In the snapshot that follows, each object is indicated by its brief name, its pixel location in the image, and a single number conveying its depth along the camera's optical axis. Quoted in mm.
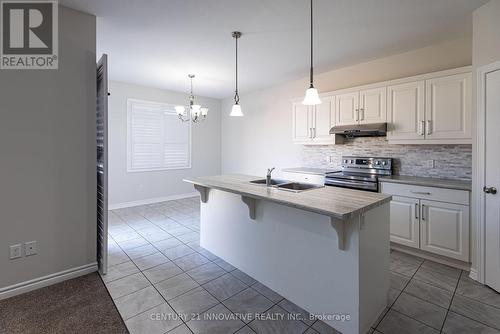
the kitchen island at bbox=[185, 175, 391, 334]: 1696
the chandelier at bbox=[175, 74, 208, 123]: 4098
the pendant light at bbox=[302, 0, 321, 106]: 2173
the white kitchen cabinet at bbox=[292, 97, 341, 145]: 4023
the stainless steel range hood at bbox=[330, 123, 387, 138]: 3359
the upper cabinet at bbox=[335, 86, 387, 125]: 3414
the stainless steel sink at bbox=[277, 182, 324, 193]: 2590
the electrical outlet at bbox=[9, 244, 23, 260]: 2176
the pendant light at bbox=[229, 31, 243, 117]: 3103
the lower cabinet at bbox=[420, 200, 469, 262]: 2580
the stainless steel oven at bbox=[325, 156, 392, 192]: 3289
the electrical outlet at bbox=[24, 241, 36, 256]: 2238
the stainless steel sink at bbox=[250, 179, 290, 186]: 2708
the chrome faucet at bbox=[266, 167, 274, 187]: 2563
